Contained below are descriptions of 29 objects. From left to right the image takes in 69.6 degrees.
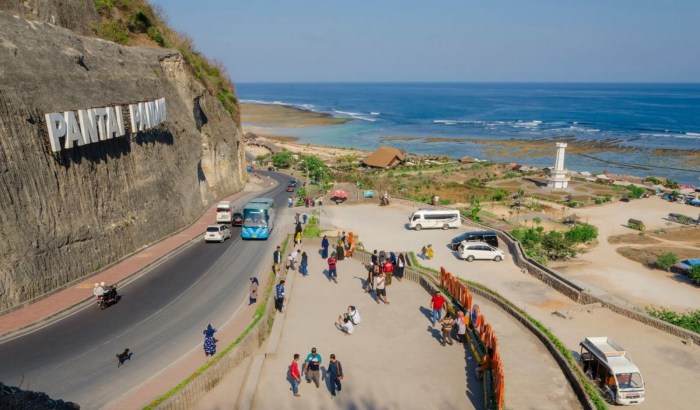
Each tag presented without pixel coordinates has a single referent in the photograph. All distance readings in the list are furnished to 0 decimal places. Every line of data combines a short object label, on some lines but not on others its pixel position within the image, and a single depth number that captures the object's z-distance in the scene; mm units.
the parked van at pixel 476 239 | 31844
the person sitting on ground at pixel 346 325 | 18609
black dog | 16461
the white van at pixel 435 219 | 36691
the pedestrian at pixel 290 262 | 26016
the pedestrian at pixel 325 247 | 28203
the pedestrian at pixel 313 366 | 15031
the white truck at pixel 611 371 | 14984
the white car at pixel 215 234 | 32156
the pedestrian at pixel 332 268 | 24333
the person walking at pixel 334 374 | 14656
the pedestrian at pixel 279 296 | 20266
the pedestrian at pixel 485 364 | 15017
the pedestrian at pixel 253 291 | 21828
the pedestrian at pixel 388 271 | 23562
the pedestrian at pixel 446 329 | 17766
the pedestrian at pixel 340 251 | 27891
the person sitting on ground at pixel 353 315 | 19077
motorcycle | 21172
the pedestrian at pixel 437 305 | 19297
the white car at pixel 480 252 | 29672
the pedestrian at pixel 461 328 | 17797
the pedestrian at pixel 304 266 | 25469
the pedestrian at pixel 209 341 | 16953
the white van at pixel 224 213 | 37531
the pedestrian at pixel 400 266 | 24642
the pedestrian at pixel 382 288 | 21656
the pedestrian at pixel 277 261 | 24703
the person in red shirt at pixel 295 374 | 14805
